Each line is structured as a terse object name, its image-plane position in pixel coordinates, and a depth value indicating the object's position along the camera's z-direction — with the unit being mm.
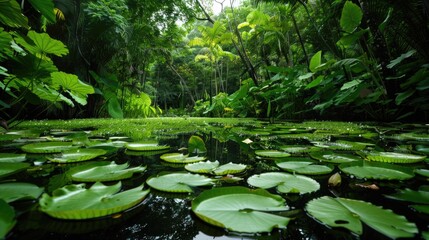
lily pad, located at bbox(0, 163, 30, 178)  598
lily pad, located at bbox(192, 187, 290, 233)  365
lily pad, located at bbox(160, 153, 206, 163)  844
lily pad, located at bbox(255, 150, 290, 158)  944
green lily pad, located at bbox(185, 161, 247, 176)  700
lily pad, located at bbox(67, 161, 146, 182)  604
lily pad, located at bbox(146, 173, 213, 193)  551
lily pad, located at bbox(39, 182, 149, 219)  376
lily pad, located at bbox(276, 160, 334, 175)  698
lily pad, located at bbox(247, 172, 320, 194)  552
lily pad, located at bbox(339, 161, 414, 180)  634
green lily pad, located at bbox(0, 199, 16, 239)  310
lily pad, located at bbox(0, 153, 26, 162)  769
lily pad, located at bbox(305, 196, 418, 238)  354
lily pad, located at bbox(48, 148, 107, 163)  802
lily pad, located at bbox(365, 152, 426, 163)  804
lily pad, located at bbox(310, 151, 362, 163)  838
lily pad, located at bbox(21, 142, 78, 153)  940
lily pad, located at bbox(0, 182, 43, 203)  440
